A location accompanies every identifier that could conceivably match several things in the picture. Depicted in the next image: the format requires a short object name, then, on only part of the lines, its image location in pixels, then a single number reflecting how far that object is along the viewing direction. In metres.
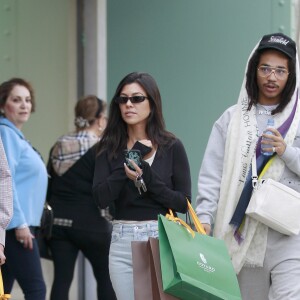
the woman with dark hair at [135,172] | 11.57
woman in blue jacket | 13.98
